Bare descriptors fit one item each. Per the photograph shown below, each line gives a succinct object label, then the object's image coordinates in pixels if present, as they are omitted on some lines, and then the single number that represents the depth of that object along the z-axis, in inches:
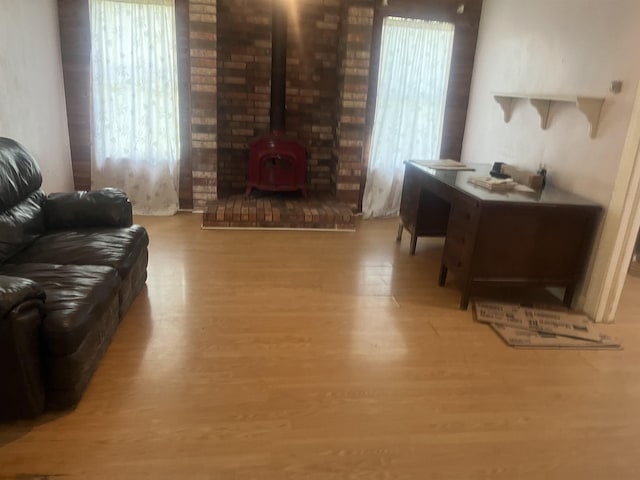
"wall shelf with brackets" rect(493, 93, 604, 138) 107.8
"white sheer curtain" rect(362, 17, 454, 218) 176.1
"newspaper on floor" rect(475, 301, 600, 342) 106.3
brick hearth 169.8
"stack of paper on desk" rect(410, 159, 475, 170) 145.9
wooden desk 107.9
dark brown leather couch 65.8
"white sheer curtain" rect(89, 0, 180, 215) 163.9
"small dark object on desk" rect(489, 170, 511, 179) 134.3
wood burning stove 173.0
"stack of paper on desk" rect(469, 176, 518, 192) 115.9
